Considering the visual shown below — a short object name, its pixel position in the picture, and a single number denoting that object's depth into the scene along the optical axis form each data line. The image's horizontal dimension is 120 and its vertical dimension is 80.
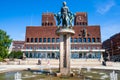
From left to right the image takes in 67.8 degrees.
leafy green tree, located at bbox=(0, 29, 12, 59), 25.78
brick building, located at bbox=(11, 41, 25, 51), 79.40
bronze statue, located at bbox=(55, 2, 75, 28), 7.73
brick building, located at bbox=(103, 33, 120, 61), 47.44
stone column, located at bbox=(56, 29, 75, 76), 7.48
